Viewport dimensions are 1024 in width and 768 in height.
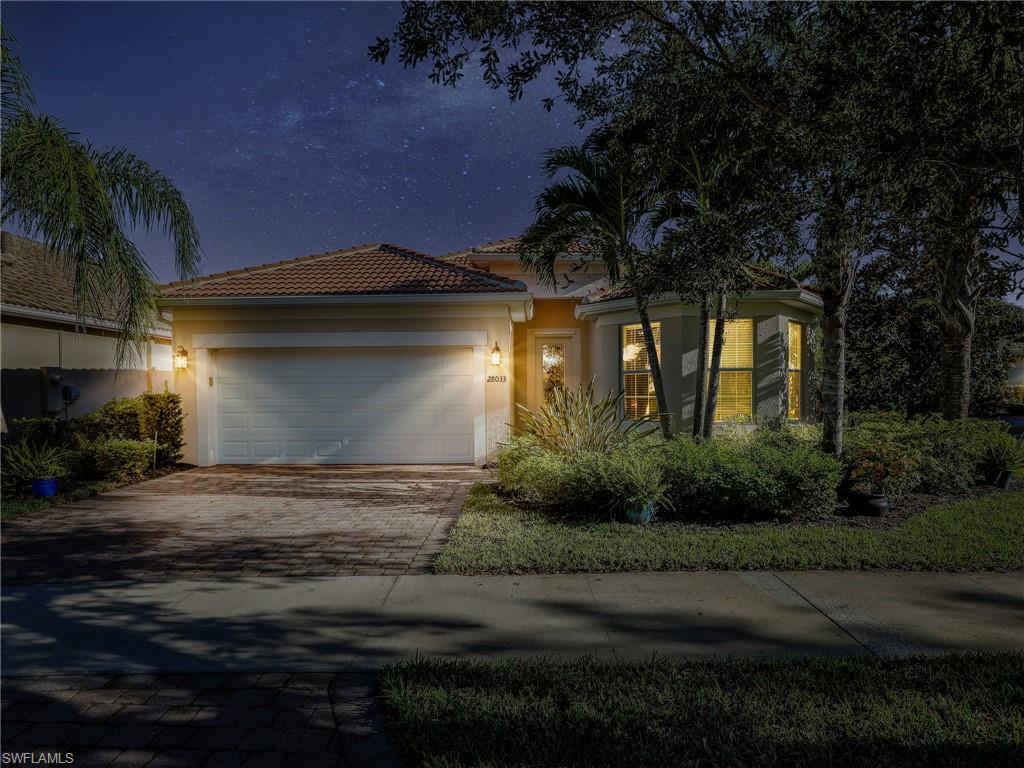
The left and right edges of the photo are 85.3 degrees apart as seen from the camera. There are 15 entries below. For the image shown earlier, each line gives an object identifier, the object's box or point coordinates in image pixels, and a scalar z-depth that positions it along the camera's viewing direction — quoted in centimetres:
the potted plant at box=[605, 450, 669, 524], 641
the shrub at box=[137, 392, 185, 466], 1026
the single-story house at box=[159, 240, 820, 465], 1094
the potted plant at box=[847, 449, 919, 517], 682
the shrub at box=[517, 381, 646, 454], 799
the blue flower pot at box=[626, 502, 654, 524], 641
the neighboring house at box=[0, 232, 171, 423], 1088
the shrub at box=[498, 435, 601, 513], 675
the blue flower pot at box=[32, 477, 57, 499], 827
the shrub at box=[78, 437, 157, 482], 935
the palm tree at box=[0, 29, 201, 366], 659
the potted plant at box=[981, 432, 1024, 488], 871
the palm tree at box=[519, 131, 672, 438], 887
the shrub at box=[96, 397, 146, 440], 984
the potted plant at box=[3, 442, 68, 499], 828
